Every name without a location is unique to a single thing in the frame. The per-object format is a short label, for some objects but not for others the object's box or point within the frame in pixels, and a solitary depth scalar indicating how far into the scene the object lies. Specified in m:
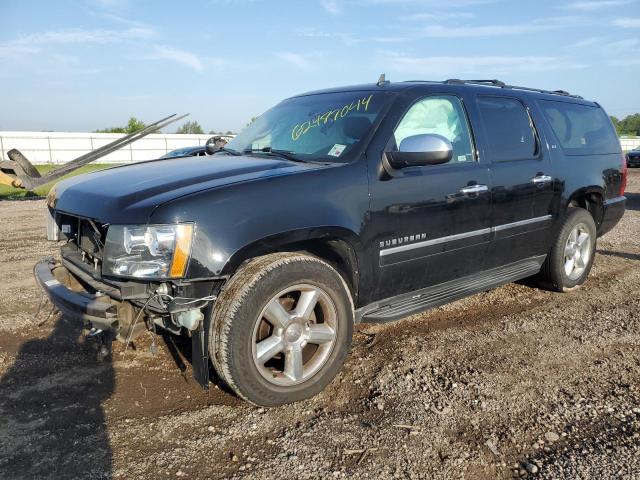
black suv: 2.65
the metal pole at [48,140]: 32.66
